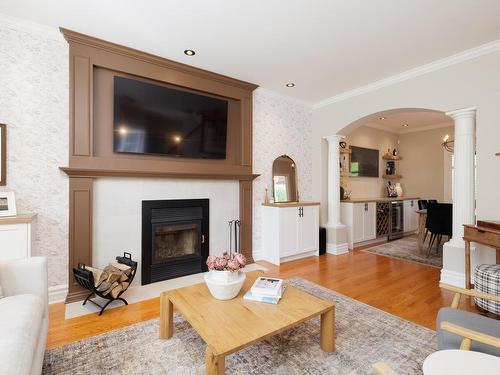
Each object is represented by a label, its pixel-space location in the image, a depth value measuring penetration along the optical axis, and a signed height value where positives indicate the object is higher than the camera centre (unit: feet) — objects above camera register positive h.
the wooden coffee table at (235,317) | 4.41 -2.56
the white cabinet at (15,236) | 6.76 -1.28
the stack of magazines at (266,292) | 5.88 -2.38
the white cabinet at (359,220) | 15.83 -1.99
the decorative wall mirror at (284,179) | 14.02 +0.47
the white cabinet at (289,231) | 12.68 -2.15
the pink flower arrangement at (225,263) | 6.00 -1.73
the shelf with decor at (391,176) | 21.48 +1.00
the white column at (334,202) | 14.87 -0.80
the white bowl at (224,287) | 5.83 -2.22
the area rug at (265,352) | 5.39 -3.68
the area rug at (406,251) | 13.21 -3.58
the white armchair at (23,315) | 3.47 -2.09
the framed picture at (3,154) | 7.66 +0.99
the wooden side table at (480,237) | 7.91 -1.52
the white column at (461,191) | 9.81 -0.10
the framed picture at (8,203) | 7.29 -0.43
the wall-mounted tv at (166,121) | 9.54 +2.66
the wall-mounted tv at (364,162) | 18.99 +1.99
